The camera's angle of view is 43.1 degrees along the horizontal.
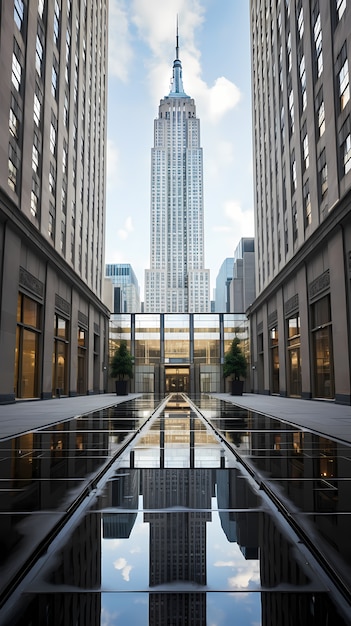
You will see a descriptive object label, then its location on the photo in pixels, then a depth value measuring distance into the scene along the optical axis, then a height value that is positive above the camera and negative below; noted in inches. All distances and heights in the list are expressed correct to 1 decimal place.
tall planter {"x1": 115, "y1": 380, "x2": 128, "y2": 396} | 1763.0 -53.4
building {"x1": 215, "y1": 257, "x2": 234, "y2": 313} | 6845.5 +1548.9
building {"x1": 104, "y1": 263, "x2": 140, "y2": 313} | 3329.2 +797.5
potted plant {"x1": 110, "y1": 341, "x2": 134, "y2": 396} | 1769.2 +30.4
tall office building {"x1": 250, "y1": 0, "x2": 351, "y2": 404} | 940.0 +482.2
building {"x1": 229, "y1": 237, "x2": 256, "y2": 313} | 3166.8 +690.4
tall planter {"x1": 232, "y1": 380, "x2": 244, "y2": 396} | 1713.8 -53.5
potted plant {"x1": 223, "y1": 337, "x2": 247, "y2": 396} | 1717.5 +31.3
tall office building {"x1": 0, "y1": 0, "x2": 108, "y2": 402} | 920.3 +486.5
